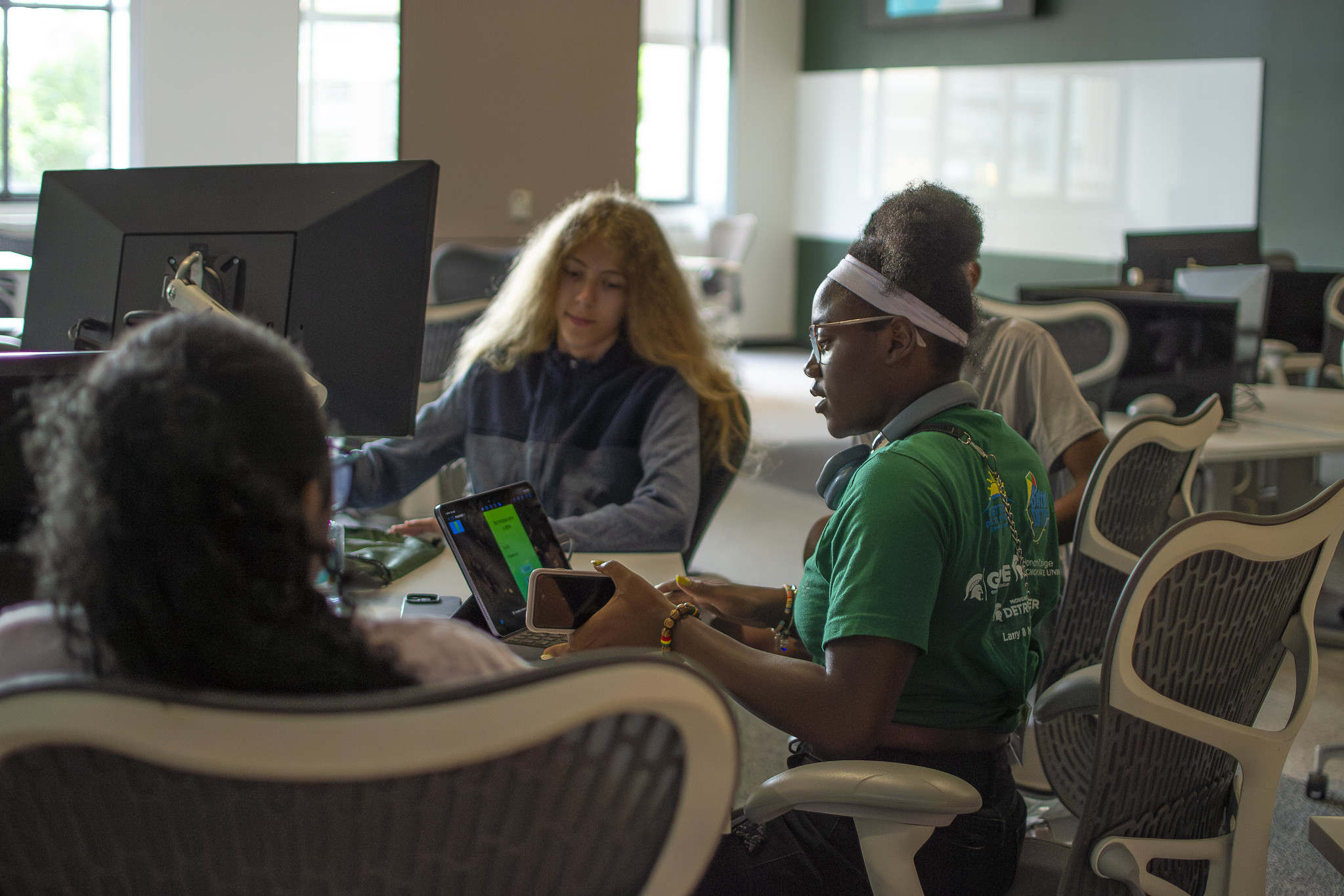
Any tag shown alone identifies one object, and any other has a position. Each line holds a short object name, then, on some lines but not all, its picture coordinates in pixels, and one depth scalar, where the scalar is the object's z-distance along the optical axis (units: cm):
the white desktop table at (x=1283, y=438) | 290
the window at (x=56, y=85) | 702
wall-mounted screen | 768
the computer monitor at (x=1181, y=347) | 306
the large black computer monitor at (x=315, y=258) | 149
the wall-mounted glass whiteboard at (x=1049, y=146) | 656
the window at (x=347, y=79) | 796
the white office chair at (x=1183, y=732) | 105
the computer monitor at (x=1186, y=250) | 418
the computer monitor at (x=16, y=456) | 116
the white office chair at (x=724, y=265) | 829
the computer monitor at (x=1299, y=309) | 510
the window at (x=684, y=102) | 929
